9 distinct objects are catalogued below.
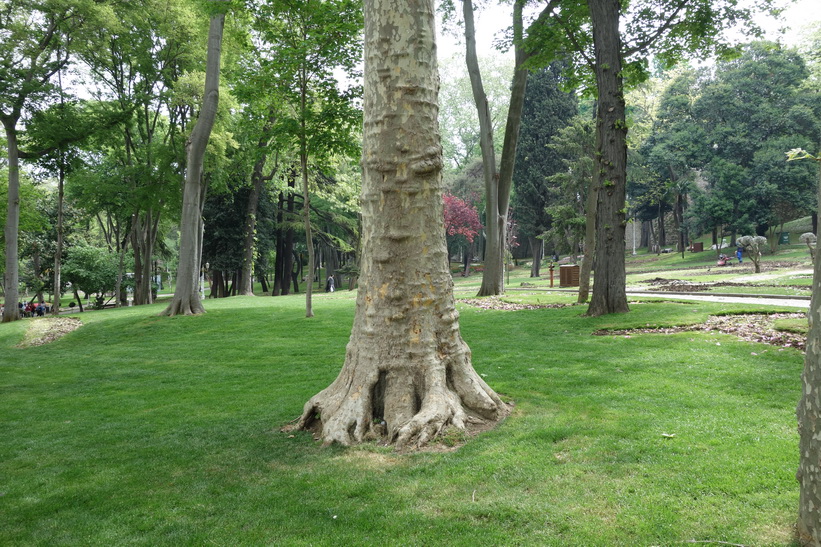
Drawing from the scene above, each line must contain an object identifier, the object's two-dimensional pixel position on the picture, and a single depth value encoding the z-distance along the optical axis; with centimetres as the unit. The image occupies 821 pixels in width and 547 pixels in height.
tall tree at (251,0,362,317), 1297
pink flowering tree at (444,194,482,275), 4641
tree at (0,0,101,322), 1881
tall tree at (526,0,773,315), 1148
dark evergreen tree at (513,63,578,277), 4091
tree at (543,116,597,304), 3372
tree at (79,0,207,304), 2177
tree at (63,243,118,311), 3338
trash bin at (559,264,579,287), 2512
